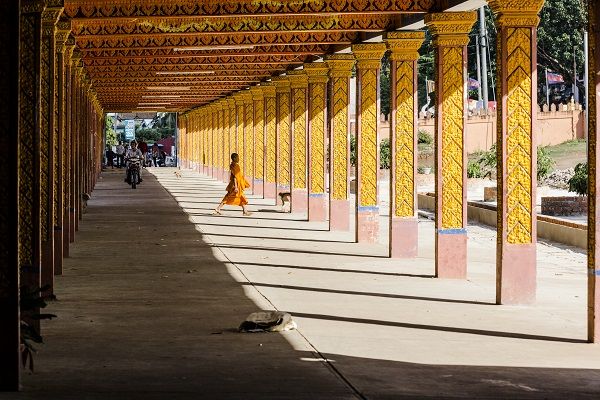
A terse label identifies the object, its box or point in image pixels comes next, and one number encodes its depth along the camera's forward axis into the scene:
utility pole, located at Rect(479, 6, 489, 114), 60.89
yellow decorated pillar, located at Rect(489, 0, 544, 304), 13.44
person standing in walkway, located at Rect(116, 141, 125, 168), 70.05
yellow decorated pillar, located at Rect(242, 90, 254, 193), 41.22
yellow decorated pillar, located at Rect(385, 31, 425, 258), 18.20
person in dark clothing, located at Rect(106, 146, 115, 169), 72.38
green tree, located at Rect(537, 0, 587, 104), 65.50
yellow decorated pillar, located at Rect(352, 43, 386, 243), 20.86
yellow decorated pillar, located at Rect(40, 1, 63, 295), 13.36
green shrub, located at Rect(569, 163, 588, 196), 29.05
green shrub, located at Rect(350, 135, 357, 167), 47.22
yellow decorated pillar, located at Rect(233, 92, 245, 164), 42.72
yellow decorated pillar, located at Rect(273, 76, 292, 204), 32.25
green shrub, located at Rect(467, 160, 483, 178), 40.97
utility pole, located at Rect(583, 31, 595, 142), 63.69
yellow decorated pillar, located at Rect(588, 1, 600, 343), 10.82
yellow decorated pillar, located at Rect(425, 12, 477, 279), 15.98
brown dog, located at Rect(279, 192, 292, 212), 30.55
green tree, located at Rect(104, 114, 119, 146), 91.06
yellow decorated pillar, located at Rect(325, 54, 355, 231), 23.88
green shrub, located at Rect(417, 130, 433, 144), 64.18
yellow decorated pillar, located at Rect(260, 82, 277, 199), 35.47
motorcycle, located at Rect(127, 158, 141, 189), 43.34
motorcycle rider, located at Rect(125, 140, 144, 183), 42.02
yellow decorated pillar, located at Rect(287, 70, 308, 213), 29.16
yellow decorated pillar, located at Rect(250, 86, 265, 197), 37.34
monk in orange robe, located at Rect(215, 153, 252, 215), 28.97
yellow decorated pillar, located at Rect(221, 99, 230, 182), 48.69
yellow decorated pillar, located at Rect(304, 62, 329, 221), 26.80
